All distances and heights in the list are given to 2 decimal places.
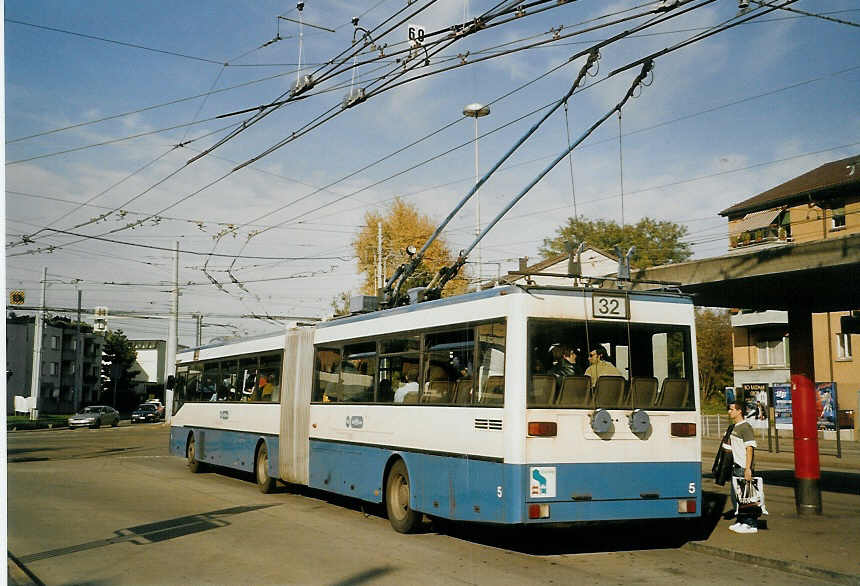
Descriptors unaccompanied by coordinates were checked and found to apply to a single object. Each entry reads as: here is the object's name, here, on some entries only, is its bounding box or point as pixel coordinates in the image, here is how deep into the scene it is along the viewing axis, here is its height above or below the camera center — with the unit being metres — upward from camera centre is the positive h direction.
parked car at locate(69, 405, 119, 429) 54.62 -1.20
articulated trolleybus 9.87 -0.10
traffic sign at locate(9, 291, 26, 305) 27.50 +3.13
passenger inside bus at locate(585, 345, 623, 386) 10.27 +0.42
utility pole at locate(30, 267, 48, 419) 54.28 +2.57
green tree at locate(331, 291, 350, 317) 56.94 +6.46
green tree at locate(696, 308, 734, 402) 64.94 +3.72
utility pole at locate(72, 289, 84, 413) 89.71 +3.62
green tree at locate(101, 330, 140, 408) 105.81 +4.13
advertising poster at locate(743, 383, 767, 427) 42.12 -0.01
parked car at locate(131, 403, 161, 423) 67.69 -1.20
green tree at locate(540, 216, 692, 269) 61.53 +11.54
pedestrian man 11.69 -0.74
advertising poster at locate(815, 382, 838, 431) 36.25 -0.07
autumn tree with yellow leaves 53.50 +9.92
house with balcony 36.06 +4.07
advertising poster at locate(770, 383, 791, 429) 39.06 -0.09
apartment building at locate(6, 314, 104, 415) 81.31 +3.71
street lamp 24.48 +8.32
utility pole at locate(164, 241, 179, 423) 47.47 +3.71
